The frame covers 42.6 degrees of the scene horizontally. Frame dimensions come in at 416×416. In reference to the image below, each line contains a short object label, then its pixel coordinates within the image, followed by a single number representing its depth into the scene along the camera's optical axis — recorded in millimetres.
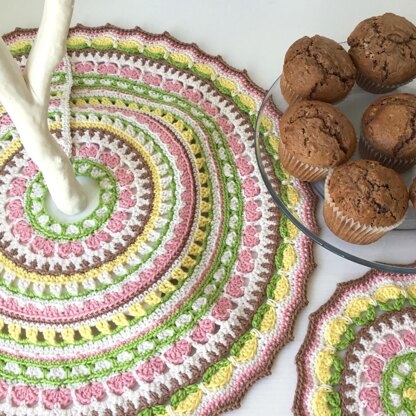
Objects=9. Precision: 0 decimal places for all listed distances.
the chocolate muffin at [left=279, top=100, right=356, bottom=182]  655
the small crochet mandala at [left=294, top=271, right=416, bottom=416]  556
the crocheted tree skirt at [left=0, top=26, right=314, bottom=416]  568
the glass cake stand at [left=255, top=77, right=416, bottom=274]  600
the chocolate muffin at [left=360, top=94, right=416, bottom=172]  673
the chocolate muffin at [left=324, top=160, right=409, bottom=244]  611
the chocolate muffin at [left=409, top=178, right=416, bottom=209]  637
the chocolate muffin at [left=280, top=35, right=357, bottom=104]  707
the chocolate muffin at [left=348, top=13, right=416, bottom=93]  725
